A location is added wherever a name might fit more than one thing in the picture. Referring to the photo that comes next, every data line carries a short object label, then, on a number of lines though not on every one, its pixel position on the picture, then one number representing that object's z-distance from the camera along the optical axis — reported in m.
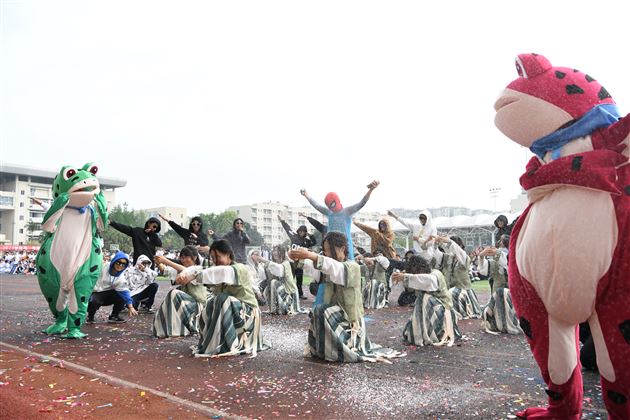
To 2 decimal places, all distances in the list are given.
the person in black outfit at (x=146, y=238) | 10.91
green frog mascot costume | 7.47
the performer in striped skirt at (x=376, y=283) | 12.41
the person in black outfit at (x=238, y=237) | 11.80
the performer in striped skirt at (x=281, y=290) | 11.00
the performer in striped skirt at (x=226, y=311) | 6.30
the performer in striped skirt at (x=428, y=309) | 6.83
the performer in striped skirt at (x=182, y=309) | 7.98
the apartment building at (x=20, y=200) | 72.25
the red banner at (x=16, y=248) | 51.03
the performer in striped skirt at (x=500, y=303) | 7.87
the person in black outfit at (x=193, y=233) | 10.96
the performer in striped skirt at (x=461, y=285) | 9.99
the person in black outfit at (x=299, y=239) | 13.55
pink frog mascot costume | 2.85
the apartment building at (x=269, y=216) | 90.69
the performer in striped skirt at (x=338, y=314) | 5.64
